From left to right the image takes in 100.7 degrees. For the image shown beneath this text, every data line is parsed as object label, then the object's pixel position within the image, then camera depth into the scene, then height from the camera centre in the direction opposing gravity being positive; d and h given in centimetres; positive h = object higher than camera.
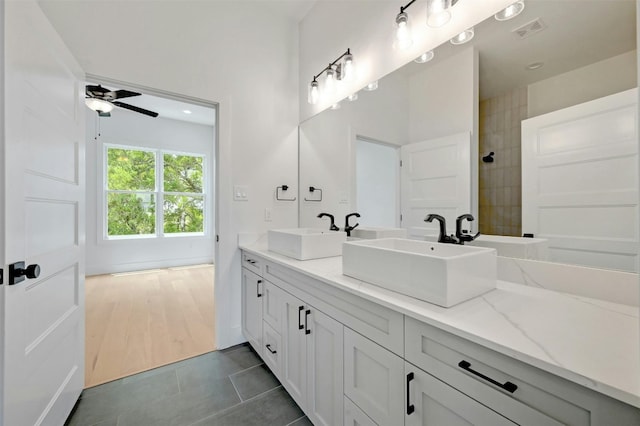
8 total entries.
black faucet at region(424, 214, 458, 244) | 120 -9
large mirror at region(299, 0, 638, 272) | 84 +34
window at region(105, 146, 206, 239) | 465 +38
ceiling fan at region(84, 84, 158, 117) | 260 +120
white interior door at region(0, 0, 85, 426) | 94 -3
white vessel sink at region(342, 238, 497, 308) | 83 -20
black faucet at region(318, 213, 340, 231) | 202 -8
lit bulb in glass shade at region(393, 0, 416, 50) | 145 +102
